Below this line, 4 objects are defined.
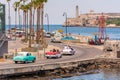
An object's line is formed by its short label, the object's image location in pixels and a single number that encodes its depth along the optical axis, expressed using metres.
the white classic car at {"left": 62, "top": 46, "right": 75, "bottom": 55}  77.38
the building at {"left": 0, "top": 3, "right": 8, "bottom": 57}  68.38
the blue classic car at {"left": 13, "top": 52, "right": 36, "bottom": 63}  61.41
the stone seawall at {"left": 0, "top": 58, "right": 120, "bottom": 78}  55.11
